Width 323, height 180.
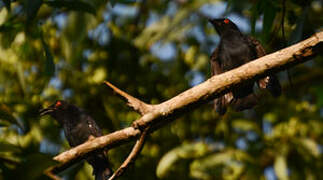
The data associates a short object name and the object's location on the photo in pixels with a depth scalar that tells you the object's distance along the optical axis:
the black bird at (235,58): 7.15
